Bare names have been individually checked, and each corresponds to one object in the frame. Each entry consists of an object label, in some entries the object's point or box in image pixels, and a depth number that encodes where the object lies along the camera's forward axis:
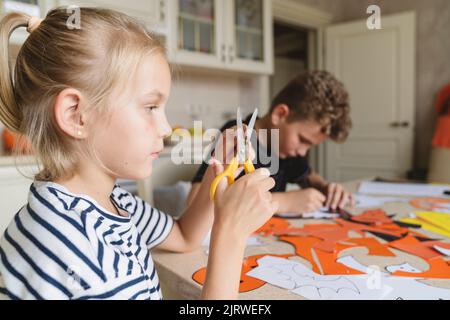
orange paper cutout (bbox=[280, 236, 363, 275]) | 0.61
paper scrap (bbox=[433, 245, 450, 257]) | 0.68
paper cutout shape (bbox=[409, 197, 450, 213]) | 1.04
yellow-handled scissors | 0.53
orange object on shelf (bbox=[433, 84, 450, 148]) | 2.92
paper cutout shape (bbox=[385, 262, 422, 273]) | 0.61
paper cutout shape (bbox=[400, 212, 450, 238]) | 0.84
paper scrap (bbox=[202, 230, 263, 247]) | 0.78
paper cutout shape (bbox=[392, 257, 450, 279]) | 0.59
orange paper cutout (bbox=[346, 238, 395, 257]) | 0.70
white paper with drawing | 0.52
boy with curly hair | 1.20
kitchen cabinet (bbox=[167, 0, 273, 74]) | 2.34
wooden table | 0.56
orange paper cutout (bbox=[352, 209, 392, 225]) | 0.92
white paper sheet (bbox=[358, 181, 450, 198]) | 1.29
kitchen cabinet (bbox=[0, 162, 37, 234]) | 1.52
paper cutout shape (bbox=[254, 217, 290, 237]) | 0.86
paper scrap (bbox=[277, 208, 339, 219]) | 1.00
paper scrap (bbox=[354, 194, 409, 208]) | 1.13
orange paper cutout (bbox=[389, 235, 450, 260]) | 0.69
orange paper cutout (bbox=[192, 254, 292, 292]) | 0.57
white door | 3.24
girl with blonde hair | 0.45
